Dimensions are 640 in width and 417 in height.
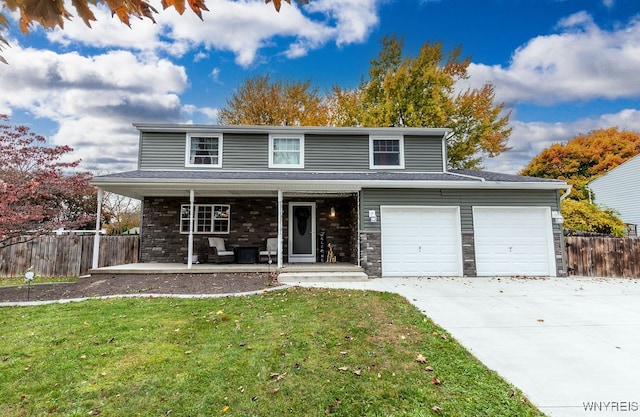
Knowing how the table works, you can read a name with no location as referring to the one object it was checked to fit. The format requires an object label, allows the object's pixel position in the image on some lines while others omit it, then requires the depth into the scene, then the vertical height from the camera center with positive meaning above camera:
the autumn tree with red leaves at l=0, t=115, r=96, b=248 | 7.64 +1.83
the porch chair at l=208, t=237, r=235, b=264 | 10.52 -0.55
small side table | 10.41 -0.64
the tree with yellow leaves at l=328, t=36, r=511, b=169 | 18.75 +8.08
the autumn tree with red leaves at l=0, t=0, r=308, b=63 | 1.46 +1.25
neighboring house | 17.30 +2.73
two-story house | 9.62 +1.23
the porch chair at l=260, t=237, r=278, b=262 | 10.82 -0.43
